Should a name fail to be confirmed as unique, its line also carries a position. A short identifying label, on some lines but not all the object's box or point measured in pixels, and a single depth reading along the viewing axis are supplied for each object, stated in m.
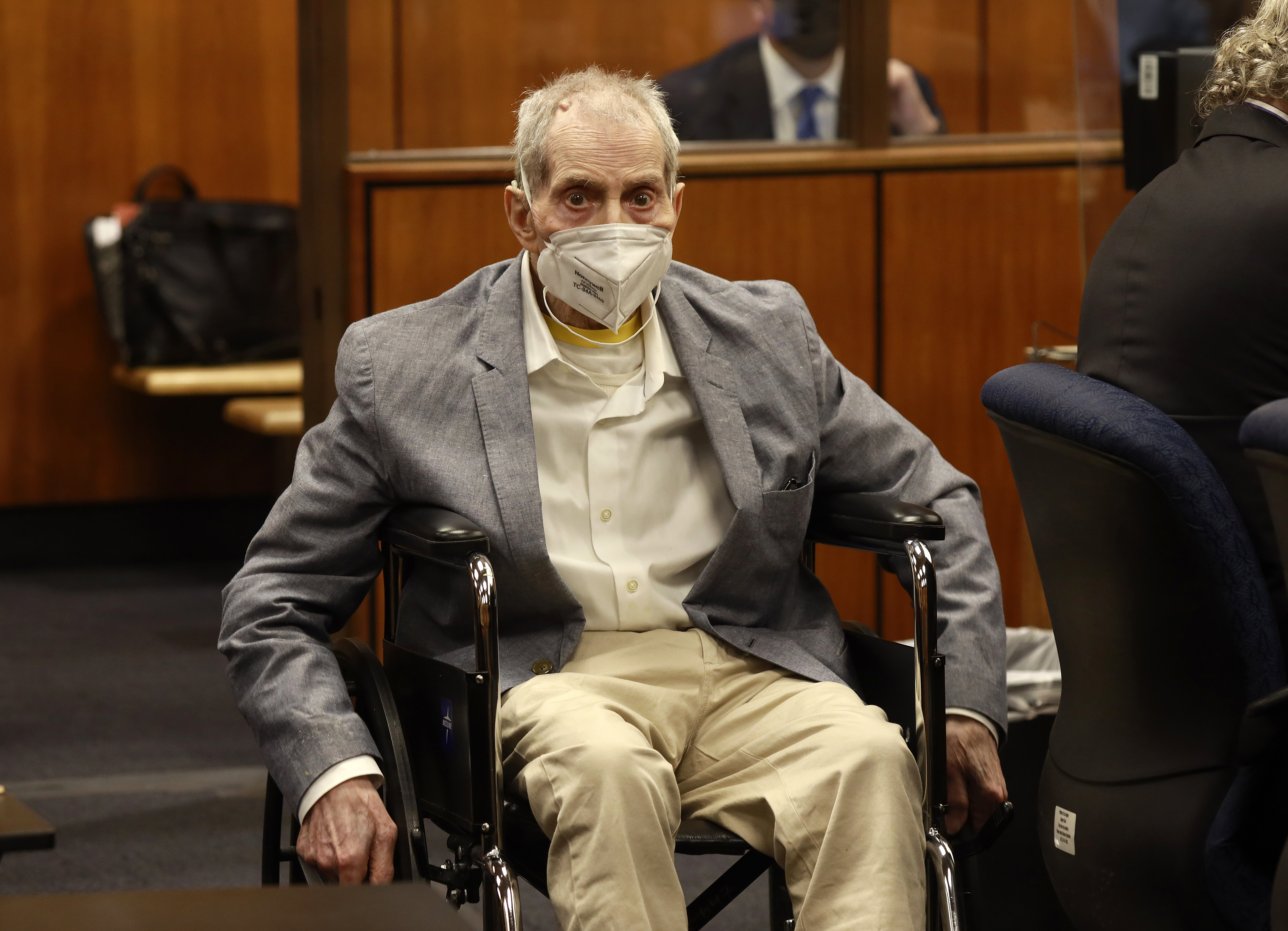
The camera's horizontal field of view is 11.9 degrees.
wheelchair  5.80
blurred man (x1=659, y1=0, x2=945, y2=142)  7.49
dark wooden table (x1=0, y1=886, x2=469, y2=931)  4.97
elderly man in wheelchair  5.81
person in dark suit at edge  5.84
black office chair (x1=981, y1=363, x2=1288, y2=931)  5.78
